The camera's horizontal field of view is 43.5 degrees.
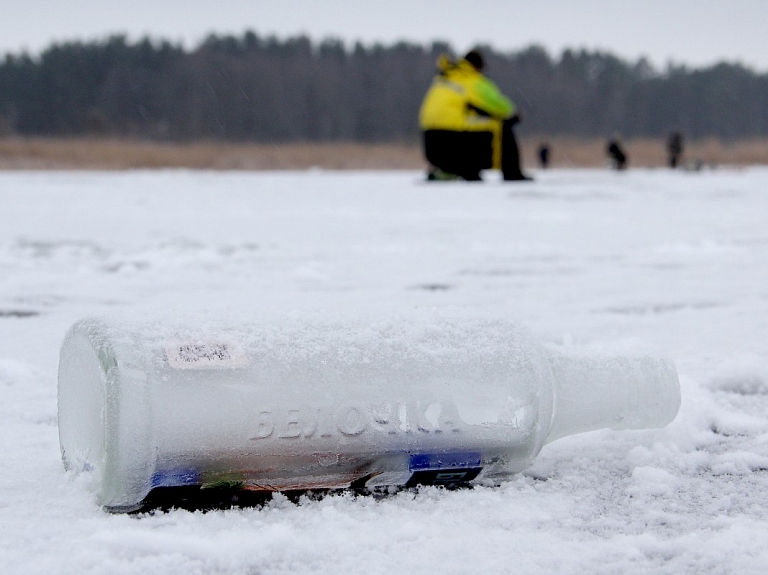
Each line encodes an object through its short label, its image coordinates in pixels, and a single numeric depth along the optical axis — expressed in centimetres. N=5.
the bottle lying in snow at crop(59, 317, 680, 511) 105
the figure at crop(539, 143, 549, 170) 2159
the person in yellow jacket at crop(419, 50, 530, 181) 968
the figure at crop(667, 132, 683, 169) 1919
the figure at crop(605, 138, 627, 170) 1797
